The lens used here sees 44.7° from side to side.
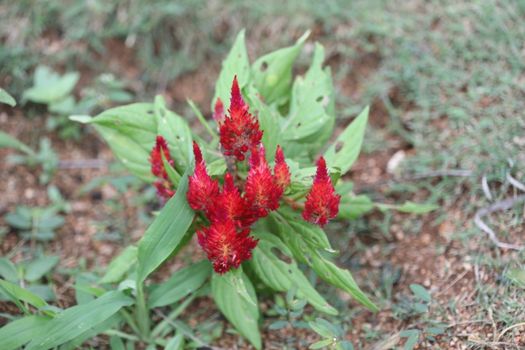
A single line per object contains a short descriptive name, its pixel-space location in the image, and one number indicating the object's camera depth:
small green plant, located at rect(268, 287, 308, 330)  2.07
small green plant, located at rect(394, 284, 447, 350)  2.04
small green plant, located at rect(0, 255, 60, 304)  2.28
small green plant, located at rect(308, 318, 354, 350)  1.95
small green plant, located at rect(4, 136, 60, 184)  3.09
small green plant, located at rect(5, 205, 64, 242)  2.75
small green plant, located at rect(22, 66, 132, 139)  3.13
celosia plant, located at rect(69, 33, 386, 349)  1.90
